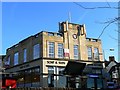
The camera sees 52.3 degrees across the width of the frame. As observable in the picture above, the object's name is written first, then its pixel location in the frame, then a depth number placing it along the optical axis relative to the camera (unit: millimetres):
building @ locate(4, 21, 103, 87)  18137
